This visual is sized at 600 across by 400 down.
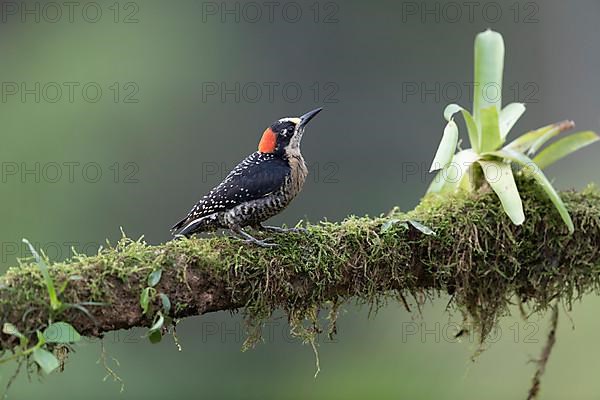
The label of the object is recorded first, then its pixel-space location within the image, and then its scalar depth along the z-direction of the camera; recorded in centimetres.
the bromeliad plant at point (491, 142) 605
